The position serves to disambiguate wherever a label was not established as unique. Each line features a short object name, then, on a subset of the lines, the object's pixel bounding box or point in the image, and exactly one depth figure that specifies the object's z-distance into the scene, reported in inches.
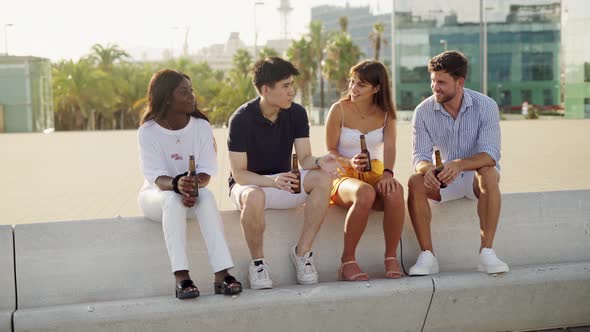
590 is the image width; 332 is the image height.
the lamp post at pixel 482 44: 1860.2
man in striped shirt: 232.2
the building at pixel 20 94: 2022.6
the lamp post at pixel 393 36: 2307.6
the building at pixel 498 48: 2367.1
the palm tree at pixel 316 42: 3243.1
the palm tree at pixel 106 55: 2942.9
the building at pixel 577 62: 1803.6
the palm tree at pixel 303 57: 3132.4
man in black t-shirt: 220.8
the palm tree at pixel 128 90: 2783.0
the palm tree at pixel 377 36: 3065.9
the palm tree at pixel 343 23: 3316.9
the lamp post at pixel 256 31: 2129.1
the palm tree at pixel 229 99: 2657.5
